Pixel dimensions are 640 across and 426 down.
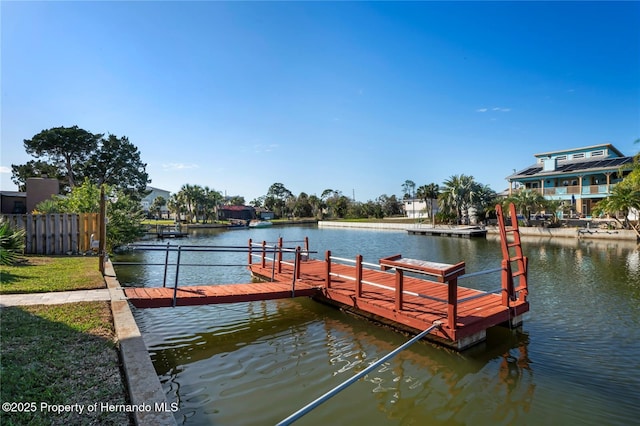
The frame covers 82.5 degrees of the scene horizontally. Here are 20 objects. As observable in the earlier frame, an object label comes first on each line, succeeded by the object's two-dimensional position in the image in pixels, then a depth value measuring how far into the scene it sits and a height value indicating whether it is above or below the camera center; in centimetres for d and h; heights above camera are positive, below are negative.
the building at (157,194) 10959 +870
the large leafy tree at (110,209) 1816 +55
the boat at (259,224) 6975 -139
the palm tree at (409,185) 12412 +1005
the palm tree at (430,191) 6388 +402
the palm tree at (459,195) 4919 +254
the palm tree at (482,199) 4822 +190
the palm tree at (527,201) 3962 +124
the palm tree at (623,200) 2988 +89
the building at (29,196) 2794 +196
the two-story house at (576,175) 4034 +435
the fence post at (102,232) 1095 -40
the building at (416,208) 7681 +130
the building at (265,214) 9528 +68
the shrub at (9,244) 1041 -72
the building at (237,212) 9233 +130
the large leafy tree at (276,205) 9950 +325
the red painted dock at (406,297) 707 -202
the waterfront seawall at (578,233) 3053 -193
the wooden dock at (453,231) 3996 -202
